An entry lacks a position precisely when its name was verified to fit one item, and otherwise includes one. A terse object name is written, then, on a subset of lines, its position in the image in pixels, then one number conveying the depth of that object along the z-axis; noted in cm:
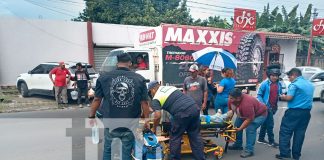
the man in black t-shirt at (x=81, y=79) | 1105
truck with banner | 1007
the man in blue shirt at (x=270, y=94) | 632
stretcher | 523
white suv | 1198
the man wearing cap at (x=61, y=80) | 1107
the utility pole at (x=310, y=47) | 2439
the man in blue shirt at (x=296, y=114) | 527
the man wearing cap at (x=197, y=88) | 669
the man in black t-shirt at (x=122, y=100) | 356
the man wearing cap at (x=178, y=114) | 468
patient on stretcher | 545
